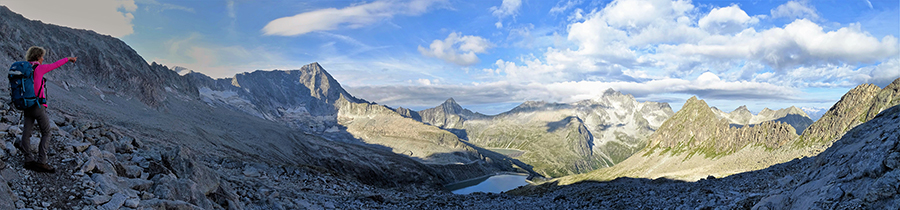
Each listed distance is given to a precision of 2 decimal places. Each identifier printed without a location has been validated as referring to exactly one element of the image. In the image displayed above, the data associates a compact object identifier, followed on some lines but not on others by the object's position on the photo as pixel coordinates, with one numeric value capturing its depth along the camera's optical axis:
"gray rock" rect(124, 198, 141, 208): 12.34
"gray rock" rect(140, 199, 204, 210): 12.96
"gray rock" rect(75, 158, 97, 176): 12.69
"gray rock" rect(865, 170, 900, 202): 11.64
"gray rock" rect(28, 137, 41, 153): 12.43
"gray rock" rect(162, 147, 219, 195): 18.22
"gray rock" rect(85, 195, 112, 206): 11.69
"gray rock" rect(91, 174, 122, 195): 12.52
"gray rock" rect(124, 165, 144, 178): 14.80
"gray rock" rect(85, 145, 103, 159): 14.17
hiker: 11.66
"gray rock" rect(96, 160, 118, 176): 13.54
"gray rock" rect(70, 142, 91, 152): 14.06
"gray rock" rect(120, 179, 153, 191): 13.82
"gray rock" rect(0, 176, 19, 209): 9.77
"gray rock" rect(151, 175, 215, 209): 14.40
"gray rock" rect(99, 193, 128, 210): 11.81
